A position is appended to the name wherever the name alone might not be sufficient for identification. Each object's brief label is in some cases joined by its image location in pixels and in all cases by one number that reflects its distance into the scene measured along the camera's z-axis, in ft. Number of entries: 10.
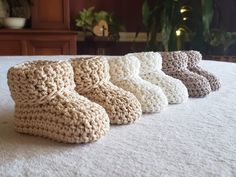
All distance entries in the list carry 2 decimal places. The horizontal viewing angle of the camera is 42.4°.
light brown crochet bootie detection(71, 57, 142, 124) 1.58
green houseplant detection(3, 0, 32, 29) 9.03
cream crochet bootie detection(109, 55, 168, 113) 1.80
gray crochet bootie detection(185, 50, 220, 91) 2.42
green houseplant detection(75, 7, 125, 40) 8.94
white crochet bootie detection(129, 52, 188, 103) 2.01
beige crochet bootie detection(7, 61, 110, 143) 1.30
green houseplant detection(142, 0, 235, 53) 7.91
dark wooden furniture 8.17
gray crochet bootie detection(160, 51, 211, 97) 2.20
